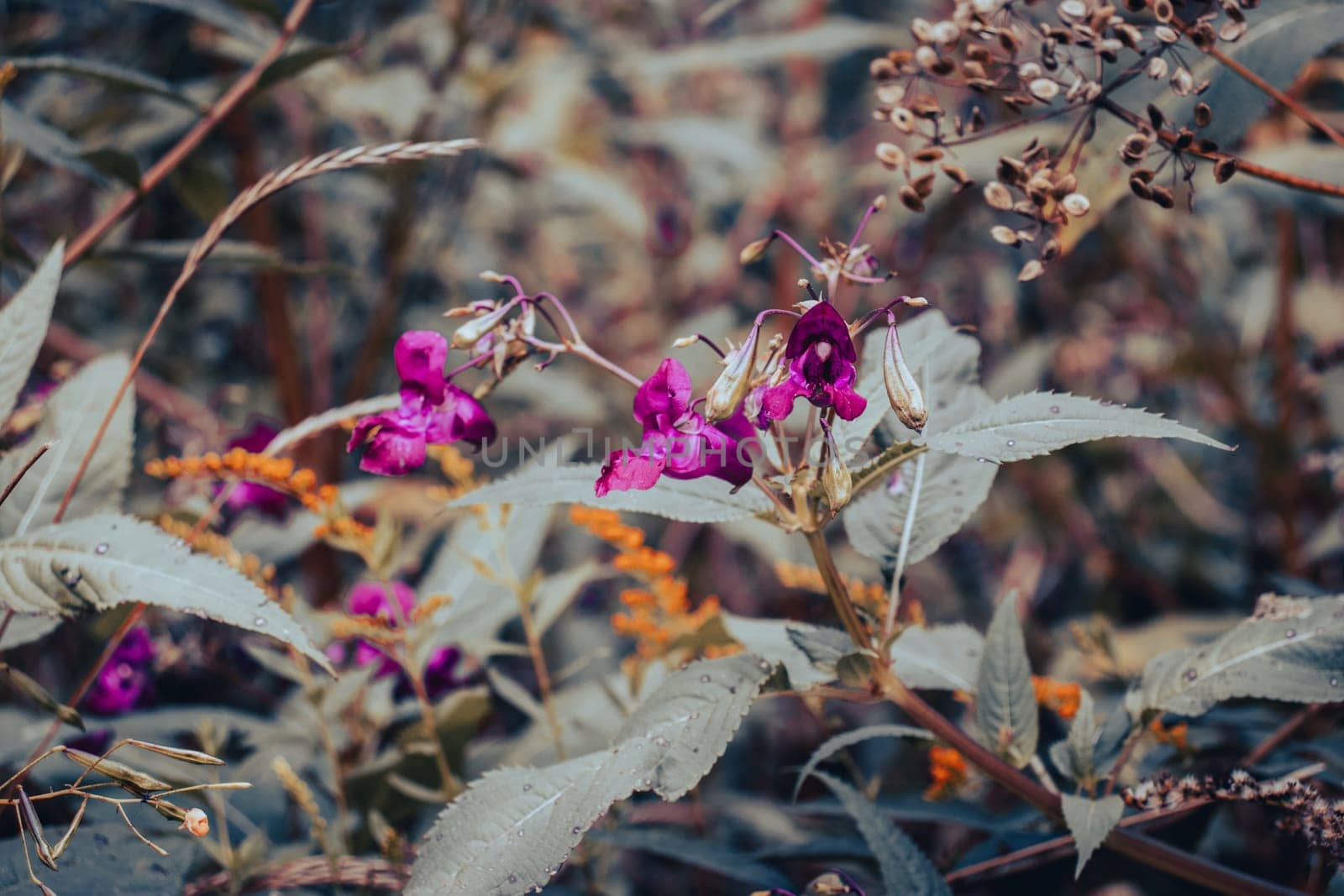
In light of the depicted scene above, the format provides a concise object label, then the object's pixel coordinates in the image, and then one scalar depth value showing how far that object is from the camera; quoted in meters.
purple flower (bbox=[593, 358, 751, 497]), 0.63
